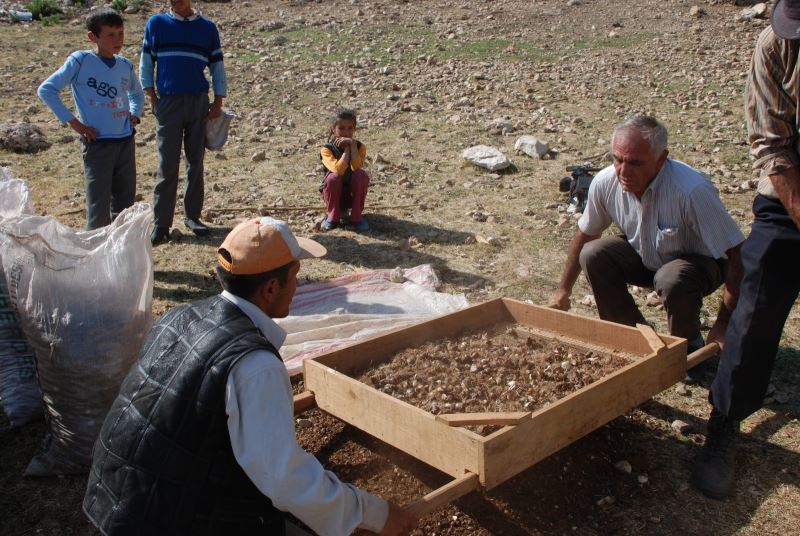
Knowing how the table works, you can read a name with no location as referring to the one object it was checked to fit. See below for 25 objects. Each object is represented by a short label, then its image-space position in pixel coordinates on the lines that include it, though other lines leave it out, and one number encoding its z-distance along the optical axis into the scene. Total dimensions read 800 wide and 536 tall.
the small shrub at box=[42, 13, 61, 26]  15.37
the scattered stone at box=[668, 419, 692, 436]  3.83
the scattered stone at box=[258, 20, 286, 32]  14.92
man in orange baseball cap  2.09
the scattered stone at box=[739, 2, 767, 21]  13.45
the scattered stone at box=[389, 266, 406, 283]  5.62
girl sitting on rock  6.61
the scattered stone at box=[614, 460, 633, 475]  3.53
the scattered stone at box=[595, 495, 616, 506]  3.34
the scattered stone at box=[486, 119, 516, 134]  8.98
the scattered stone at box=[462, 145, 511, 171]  7.82
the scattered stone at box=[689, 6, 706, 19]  14.02
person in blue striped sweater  6.12
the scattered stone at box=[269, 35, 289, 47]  13.99
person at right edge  3.09
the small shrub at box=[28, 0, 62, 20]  15.87
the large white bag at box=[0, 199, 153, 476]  3.54
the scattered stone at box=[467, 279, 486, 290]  5.56
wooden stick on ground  7.04
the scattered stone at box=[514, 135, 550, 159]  8.11
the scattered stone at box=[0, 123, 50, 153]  9.04
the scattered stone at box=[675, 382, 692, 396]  4.16
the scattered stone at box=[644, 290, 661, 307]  5.12
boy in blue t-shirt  5.36
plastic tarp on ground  4.78
